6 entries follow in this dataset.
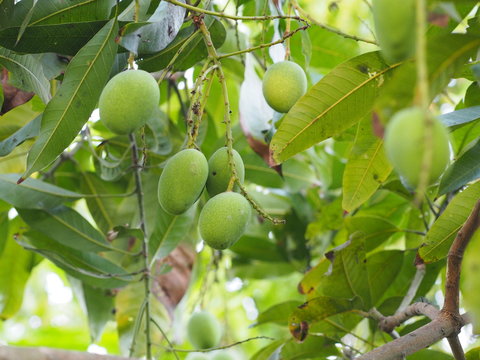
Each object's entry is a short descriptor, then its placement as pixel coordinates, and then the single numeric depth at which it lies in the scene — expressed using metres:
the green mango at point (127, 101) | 0.94
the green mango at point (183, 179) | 1.03
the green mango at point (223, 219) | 1.00
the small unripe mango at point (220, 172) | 1.11
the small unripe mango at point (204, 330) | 1.87
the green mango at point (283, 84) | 1.17
